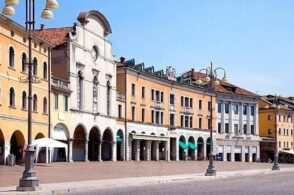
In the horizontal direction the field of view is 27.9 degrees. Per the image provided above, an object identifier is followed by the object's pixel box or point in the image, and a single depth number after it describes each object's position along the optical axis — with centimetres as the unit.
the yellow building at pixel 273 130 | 10948
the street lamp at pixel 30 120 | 2120
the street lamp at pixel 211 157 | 4025
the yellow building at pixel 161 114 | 7319
